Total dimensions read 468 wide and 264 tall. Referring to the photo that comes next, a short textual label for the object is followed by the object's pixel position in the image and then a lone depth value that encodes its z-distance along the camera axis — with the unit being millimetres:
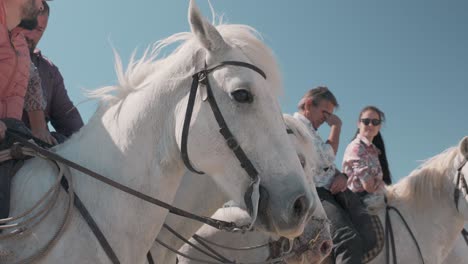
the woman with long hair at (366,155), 6148
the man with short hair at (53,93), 4348
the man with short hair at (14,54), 2787
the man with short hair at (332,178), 5125
